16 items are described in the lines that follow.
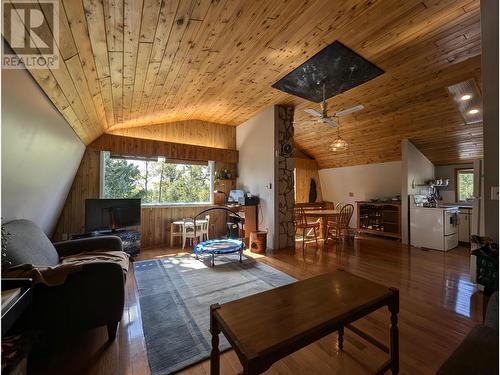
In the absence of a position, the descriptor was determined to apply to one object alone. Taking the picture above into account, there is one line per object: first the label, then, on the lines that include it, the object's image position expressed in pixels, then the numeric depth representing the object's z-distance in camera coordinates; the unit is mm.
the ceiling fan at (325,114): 3203
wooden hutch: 5387
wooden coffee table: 1038
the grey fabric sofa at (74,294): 1526
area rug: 1693
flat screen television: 3668
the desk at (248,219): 4938
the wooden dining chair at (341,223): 4766
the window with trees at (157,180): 4555
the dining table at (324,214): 4717
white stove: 4270
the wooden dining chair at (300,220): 4605
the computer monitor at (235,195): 5197
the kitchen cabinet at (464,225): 4582
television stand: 3767
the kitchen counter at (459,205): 4808
